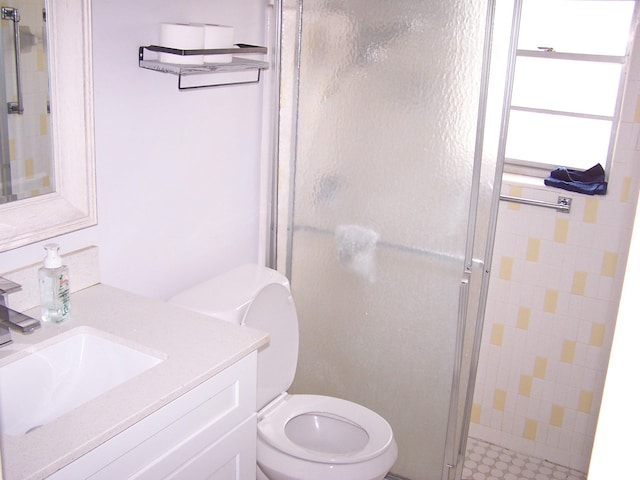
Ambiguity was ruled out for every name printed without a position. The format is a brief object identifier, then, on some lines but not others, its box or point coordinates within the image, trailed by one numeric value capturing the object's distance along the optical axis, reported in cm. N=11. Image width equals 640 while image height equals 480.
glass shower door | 229
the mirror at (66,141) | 173
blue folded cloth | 269
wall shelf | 198
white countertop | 133
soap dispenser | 174
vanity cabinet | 144
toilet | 213
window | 280
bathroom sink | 161
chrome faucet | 164
